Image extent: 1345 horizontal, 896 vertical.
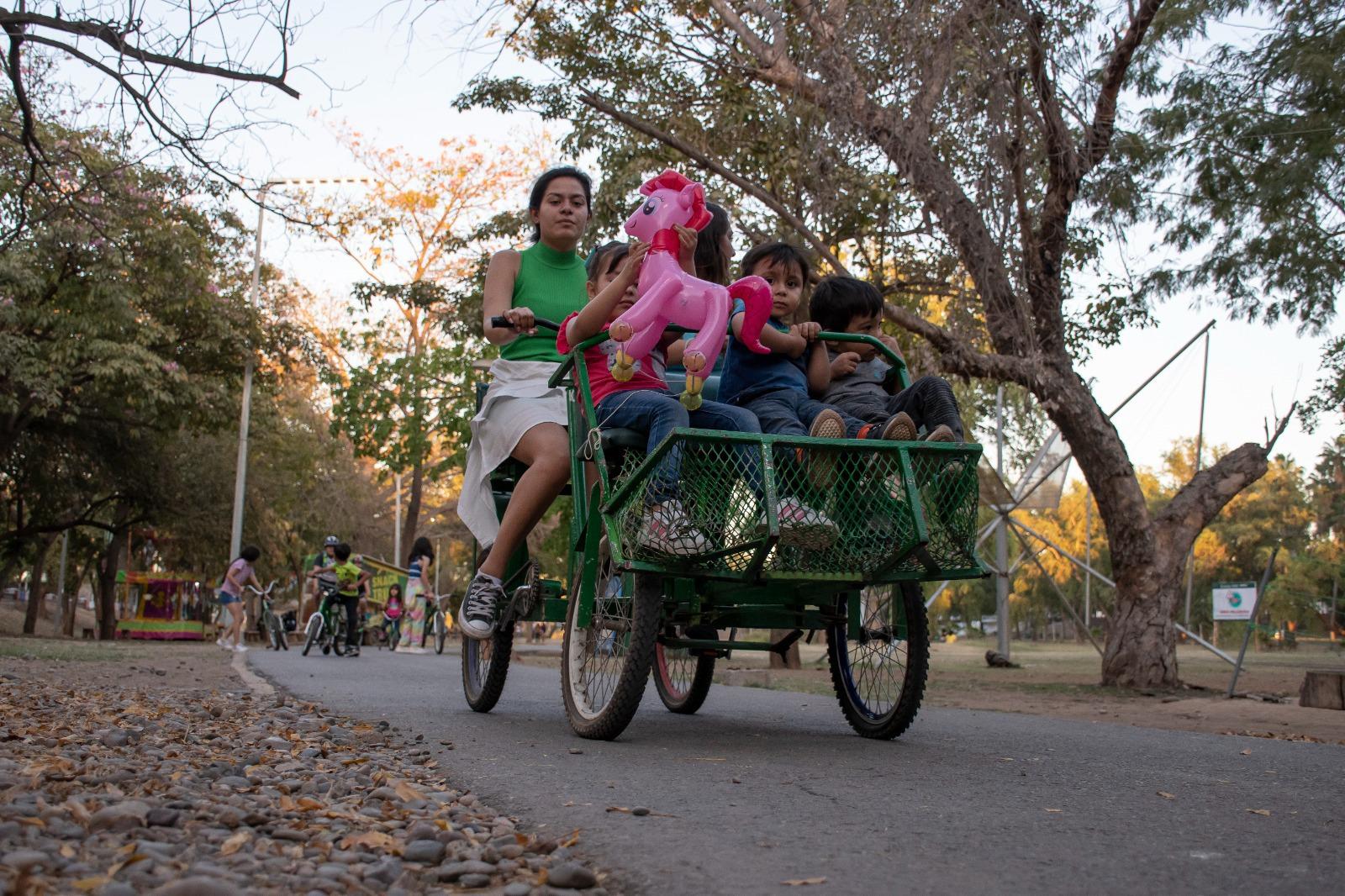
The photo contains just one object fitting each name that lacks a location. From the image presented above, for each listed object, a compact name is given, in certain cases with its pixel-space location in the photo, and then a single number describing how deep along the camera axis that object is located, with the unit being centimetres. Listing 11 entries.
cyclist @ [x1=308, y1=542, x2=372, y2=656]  1653
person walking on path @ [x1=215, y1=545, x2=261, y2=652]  1794
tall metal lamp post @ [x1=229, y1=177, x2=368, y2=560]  2850
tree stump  895
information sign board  1376
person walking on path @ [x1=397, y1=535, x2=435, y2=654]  1834
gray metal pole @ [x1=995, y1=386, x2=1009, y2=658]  1672
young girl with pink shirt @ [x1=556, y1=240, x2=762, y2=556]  407
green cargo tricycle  406
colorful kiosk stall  3159
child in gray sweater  470
